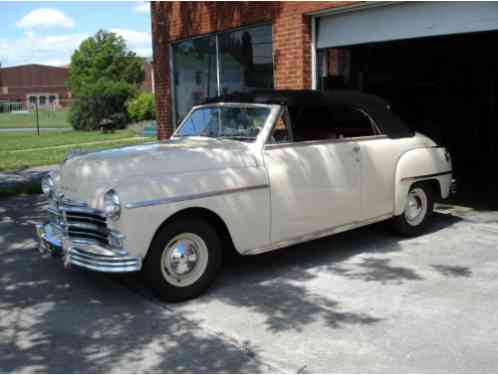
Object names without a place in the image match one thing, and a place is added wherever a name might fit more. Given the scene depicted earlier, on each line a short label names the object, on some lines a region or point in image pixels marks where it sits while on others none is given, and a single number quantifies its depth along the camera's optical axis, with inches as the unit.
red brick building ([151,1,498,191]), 320.2
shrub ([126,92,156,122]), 1257.4
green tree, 2097.7
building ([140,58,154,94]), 2981.8
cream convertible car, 179.3
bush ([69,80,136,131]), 1267.2
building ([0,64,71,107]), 3115.2
